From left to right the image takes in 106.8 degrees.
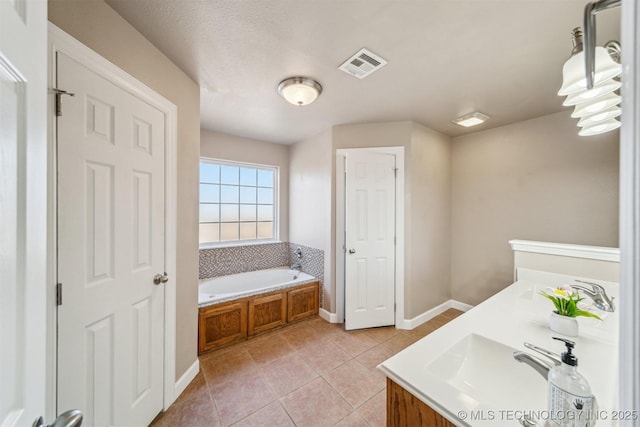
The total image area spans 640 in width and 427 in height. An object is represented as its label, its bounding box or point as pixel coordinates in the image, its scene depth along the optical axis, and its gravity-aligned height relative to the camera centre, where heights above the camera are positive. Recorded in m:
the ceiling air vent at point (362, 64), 1.58 +1.05
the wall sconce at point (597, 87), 0.89 +0.52
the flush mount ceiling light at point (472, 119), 2.47 +1.01
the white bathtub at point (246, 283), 2.46 -0.89
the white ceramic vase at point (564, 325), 1.07 -0.51
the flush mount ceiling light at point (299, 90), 1.88 +1.00
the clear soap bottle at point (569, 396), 0.56 -0.44
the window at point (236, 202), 3.26 +0.14
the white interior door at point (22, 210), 0.45 +0.00
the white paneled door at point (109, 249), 1.06 -0.20
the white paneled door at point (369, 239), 2.72 -0.31
